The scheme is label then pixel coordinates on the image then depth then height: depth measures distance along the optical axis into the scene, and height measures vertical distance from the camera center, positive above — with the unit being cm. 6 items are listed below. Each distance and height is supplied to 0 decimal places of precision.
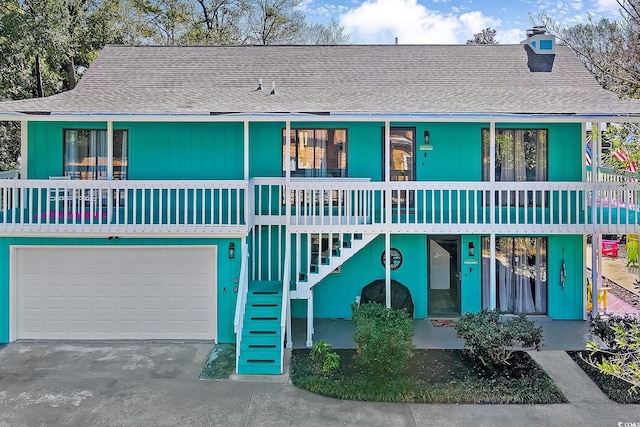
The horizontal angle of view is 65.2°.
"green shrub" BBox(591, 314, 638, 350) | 837 -194
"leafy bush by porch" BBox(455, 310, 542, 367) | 804 -192
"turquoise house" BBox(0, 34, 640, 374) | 967 +54
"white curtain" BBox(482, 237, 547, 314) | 1132 -136
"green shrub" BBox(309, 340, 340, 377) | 816 -239
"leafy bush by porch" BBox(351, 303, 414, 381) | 745 -195
